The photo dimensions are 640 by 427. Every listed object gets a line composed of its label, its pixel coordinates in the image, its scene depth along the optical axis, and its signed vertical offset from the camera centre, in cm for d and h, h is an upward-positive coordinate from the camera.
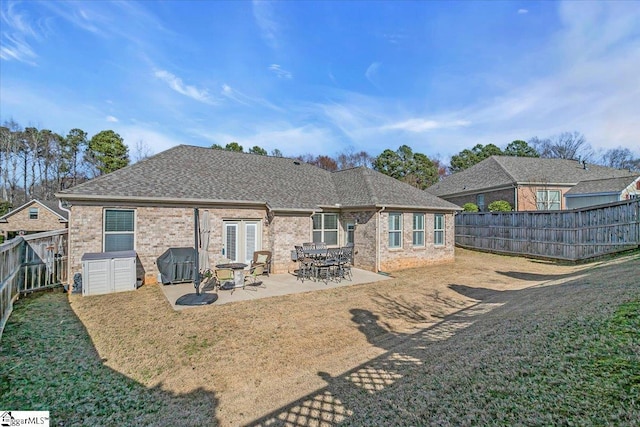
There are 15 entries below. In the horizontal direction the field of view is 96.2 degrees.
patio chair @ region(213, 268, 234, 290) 963 -183
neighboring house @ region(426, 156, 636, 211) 2367 +345
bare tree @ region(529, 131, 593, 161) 4403 +1190
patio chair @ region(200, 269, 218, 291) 1034 -234
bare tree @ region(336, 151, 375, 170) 4997 +1072
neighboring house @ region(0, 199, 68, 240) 3012 +5
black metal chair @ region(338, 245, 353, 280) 1218 -176
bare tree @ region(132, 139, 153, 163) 3616 +887
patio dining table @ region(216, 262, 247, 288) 1012 -199
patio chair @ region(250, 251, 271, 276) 1252 -172
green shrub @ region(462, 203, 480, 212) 2345 +98
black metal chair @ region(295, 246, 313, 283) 1209 -203
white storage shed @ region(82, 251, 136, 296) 934 -177
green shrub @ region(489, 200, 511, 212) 2214 +109
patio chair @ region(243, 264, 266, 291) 1046 -243
